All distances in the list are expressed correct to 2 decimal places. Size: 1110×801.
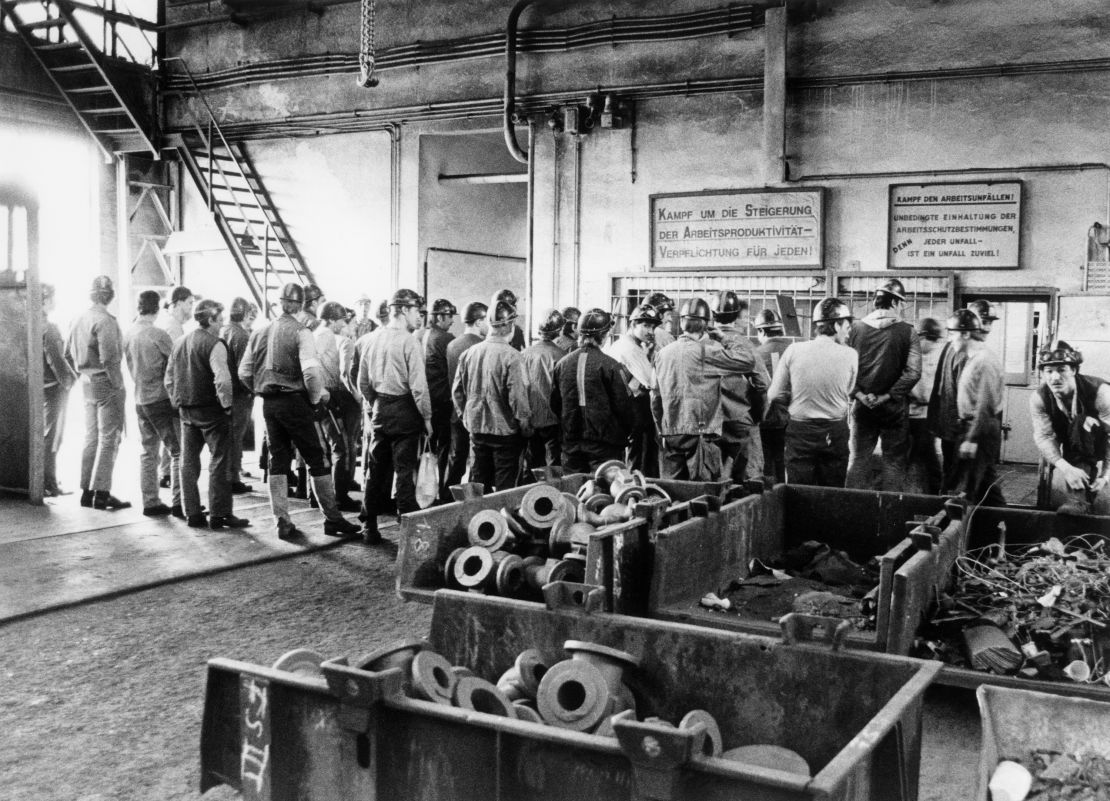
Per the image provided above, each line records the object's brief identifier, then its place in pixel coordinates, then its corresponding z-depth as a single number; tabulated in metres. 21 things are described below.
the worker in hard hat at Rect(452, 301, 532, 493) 8.59
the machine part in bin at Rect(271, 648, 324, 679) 3.04
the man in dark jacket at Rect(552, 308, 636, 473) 8.29
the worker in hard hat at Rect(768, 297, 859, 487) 8.23
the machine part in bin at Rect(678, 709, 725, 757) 2.87
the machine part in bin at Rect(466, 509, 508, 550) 5.91
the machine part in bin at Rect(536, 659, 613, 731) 3.12
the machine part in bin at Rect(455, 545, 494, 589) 5.59
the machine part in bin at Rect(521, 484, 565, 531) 6.12
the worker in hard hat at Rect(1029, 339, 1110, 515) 7.09
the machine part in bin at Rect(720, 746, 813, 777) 2.91
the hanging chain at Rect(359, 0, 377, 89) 8.82
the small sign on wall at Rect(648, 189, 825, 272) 12.16
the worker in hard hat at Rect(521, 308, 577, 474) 8.70
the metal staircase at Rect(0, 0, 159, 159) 14.70
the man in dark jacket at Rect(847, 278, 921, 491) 8.83
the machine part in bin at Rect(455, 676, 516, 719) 3.05
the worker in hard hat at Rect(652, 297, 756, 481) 8.12
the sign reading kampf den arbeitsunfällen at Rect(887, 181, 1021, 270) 11.27
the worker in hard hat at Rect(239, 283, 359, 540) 8.63
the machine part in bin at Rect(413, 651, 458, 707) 2.97
